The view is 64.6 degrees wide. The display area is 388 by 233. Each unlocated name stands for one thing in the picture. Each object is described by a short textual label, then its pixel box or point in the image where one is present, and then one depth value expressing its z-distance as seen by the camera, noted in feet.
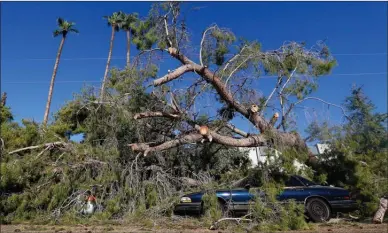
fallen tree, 28.53
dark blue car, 24.44
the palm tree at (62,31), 76.41
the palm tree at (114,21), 82.50
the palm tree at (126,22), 81.82
